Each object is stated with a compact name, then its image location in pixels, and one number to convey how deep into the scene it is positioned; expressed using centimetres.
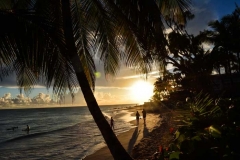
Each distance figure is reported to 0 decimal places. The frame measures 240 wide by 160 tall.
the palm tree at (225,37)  2567
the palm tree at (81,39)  349
